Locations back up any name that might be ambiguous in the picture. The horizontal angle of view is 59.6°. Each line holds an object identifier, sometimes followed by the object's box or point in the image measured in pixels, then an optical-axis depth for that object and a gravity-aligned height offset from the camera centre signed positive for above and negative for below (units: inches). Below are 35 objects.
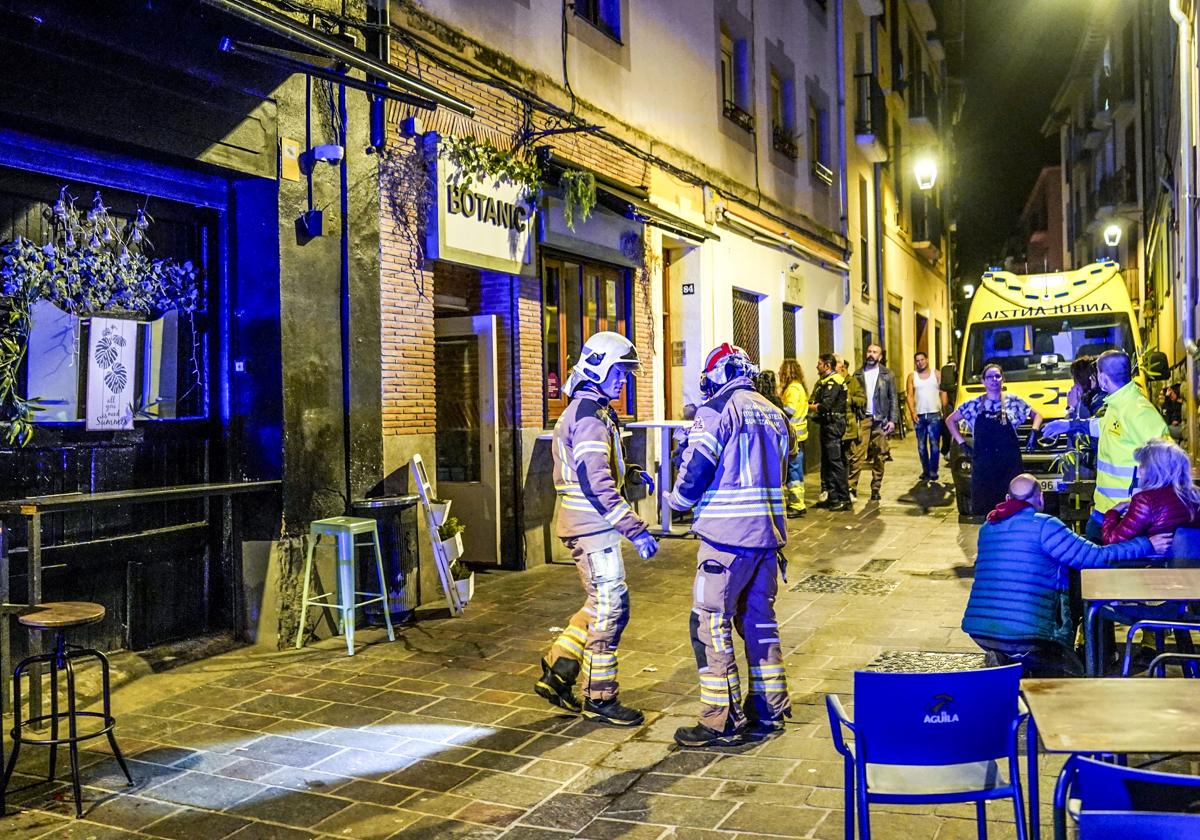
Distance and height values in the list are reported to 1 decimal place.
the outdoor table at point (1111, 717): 104.7 -31.3
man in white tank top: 610.9 +11.0
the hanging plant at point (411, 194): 329.4 +80.4
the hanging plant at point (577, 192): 409.1 +98.1
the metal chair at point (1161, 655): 162.9 -36.3
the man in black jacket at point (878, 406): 557.0 +14.6
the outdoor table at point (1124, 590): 177.5 -28.2
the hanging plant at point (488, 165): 352.8 +98.2
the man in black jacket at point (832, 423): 510.9 +5.8
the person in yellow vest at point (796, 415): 498.6 +9.9
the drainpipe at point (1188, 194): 485.4 +109.6
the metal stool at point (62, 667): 172.1 -38.1
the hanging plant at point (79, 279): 236.4 +42.7
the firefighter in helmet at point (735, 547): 198.2 -20.9
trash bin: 310.0 -32.6
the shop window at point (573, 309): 427.5 +57.3
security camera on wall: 299.3 +83.7
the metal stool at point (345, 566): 273.7 -32.1
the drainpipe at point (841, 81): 824.9 +278.7
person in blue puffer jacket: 204.1 -29.1
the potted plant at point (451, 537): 316.2 -28.5
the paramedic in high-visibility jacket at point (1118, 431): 250.4 -0.9
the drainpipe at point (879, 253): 975.6 +170.1
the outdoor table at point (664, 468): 457.1 -13.5
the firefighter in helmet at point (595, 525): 210.4 -17.0
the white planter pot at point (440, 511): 320.2 -20.7
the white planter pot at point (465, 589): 319.9 -44.9
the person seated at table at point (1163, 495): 213.9 -14.0
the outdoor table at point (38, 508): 178.2 -11.7
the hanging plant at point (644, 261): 482.6 +84.7
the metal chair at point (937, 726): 116.0 -33.2
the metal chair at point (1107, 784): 87.4 -30.2
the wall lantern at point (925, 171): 874.8 +219.5
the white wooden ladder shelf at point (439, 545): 312.7 -30.5
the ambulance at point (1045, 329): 534.6 +52.8
